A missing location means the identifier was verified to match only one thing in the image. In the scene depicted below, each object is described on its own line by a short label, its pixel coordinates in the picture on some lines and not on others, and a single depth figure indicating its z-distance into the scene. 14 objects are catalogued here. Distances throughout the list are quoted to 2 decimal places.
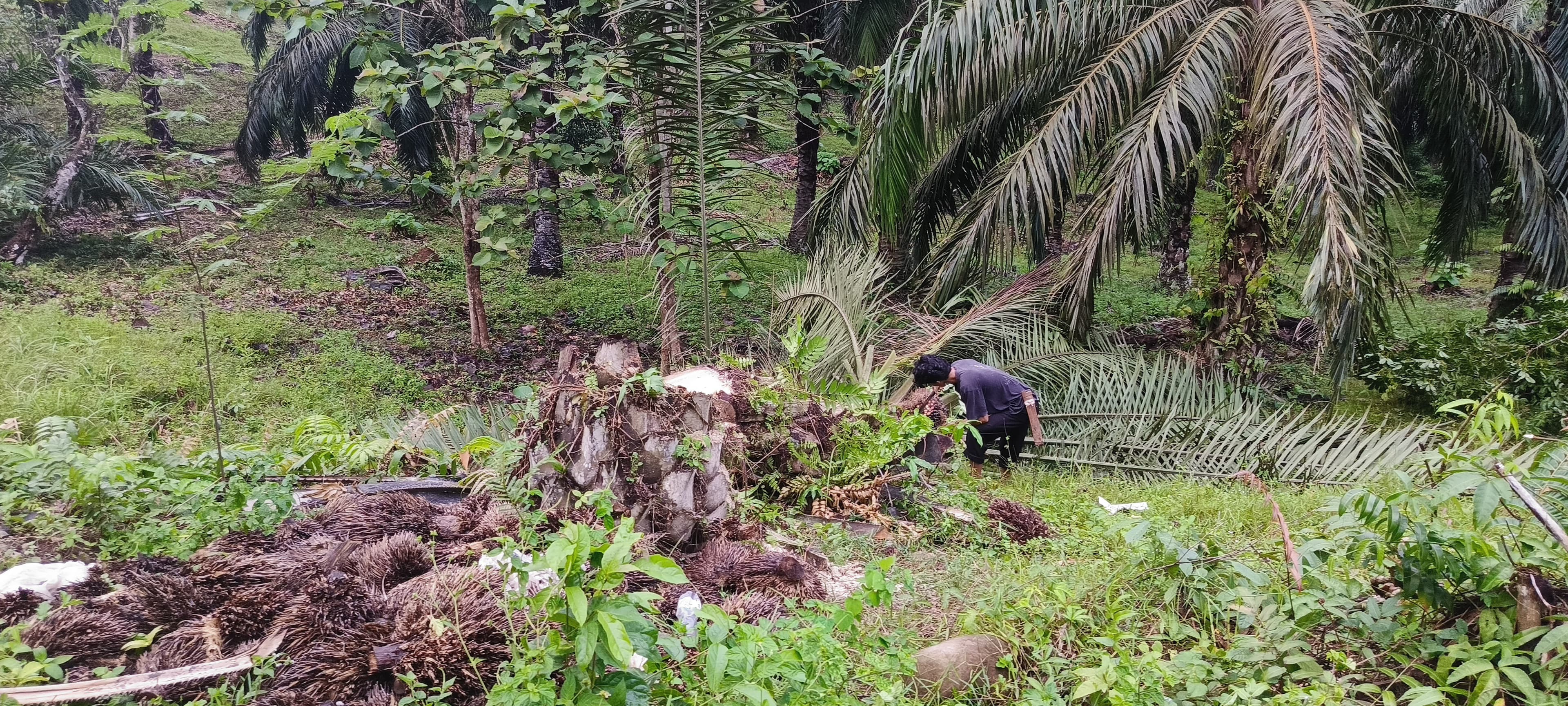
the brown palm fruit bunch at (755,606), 2.81
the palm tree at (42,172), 9.59
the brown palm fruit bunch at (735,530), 3.50
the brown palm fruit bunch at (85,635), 2.32
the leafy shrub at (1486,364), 6.34
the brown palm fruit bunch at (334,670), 2.30
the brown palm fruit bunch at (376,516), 3.23
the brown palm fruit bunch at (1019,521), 3.76
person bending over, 5.22
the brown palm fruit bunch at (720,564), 3.15
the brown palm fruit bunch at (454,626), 2.35
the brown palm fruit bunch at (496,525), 3.21
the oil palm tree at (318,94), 11.31
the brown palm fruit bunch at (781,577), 3.11
